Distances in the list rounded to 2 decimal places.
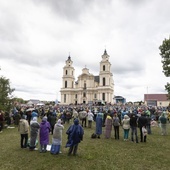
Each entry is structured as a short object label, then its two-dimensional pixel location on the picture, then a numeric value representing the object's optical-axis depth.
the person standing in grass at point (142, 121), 10.07
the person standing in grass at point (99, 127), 11.66
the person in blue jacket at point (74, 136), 7.18
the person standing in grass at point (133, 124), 9.94
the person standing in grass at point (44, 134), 7.68
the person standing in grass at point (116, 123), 10.72
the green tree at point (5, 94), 15.29
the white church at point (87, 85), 71.06
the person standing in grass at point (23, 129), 8.14
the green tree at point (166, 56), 22.06
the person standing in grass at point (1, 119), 12.49
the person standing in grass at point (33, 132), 7.85
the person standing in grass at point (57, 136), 7.44
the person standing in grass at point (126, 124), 10.28
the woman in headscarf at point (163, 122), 12.07
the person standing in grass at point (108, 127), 10.99
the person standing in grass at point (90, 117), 14.78
